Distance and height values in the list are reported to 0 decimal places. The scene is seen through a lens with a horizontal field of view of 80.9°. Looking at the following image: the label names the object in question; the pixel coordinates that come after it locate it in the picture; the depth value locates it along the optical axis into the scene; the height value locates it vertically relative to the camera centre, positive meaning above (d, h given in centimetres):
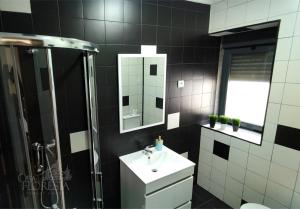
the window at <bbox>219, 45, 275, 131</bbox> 201 -15
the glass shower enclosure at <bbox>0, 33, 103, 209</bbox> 110 -40
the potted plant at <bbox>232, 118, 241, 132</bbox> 210 -62
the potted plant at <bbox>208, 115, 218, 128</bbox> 227 -63
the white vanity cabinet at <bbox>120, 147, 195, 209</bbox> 153 -100
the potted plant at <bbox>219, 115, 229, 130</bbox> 222 -62
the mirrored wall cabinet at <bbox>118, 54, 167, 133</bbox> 173 -22
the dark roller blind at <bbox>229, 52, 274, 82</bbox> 198 +6
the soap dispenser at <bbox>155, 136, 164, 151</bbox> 197 -82
